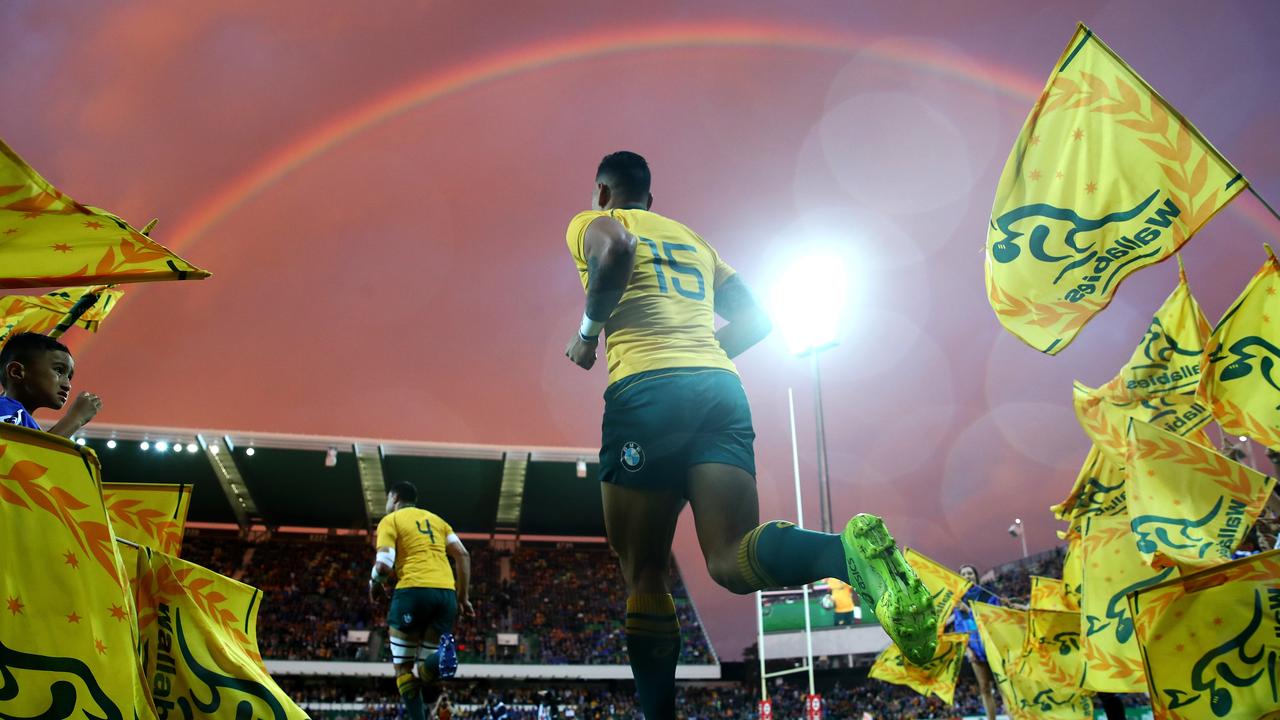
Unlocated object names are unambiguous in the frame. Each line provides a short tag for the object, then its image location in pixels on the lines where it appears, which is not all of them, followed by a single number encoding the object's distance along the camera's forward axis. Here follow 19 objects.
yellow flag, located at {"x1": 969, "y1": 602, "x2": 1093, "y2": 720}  8.02
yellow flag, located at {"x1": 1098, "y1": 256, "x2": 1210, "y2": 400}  6.37
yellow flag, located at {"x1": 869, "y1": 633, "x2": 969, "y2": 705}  10.34
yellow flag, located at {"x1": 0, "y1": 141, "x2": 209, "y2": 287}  2.18
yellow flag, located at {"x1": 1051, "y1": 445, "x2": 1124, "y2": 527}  7.24
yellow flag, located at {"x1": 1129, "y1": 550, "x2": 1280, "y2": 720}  3.07
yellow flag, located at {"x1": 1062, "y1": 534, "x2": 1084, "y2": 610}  8.01
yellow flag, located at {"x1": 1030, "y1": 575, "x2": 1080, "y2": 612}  9.43
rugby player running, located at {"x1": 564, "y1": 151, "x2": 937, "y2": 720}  2.36
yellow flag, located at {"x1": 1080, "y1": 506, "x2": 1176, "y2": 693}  5.11
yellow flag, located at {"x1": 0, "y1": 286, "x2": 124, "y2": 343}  4.53
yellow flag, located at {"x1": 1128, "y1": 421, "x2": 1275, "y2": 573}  4.52
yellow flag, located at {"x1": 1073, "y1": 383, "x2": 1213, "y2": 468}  6.47
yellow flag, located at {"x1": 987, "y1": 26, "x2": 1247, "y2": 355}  3.62
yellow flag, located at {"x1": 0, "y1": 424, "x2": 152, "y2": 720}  1.73
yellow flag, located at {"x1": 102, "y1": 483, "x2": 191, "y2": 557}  3.25
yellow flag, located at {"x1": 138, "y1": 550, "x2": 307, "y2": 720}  2.51
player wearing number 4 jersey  6.43
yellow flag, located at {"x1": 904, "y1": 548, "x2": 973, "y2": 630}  10.20
